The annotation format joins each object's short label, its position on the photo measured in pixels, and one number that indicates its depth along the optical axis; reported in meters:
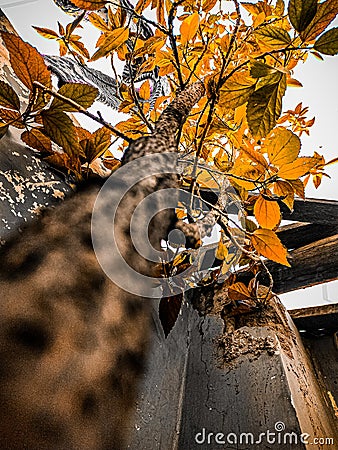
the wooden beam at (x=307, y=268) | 0.92
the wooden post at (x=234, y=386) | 0.57
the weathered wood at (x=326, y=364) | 0.80
